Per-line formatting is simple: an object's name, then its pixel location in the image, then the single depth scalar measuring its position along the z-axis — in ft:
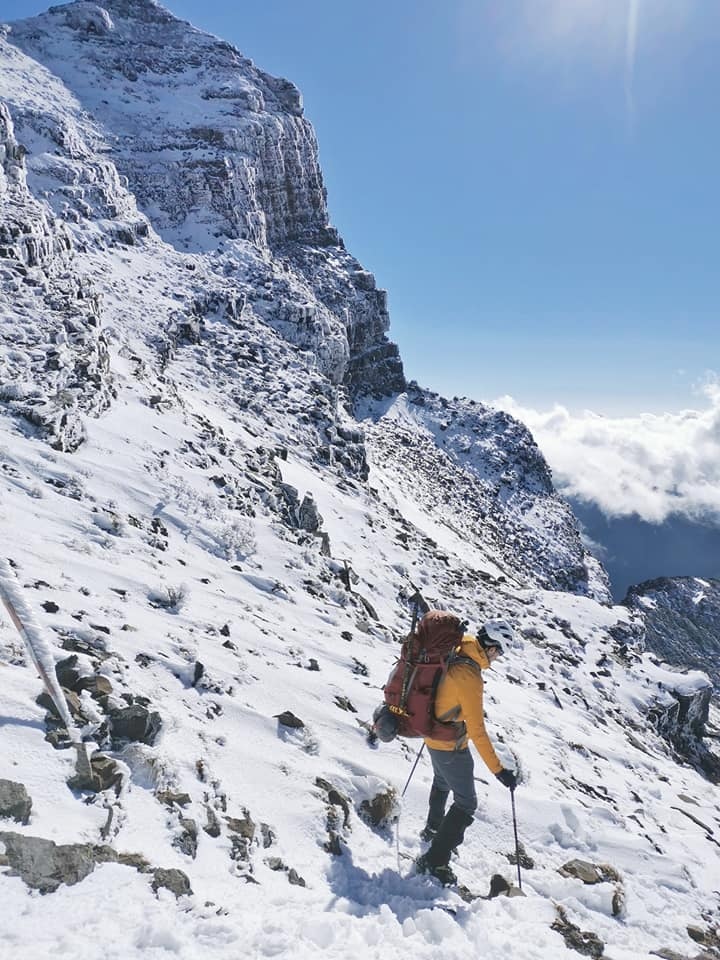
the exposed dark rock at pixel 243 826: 13.39
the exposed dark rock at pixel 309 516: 52.95
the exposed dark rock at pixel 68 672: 14.87
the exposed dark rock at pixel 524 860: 17.61
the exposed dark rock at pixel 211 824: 12.91
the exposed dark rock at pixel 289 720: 18.98
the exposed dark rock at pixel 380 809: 16.78
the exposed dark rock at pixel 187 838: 12.12
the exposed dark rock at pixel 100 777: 12.22
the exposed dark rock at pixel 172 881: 10.69
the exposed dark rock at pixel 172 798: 13.09
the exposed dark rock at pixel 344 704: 22.54
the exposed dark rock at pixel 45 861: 9.58
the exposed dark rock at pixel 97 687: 14.94
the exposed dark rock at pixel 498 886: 15.69
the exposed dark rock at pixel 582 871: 17.92
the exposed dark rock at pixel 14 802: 10.63
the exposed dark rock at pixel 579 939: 14.36
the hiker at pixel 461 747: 14.48
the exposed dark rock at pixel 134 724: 14.30
